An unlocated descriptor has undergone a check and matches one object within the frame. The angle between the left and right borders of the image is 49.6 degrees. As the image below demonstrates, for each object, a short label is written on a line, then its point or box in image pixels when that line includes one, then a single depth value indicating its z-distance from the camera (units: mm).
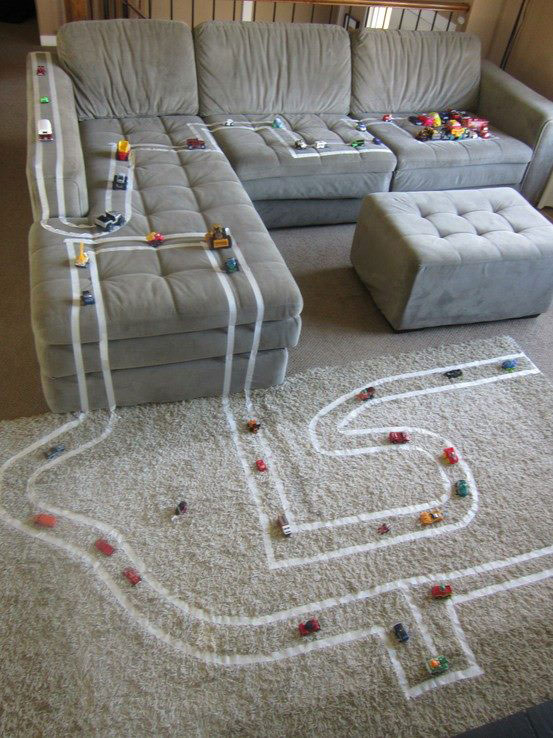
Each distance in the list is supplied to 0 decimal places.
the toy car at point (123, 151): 2621
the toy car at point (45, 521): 1751
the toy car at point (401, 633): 1611
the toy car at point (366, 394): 2268
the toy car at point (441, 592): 1714
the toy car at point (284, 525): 1812
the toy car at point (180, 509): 1821
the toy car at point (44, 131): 2355
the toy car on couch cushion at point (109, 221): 2189
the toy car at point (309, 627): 1598
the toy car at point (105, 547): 1709
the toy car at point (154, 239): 2166
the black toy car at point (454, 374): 2416
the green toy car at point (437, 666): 1561
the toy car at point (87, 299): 1868
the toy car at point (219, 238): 2160
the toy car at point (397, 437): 2117
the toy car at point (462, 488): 1987
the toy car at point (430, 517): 1897
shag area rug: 1474
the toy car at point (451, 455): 2088
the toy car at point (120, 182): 2428
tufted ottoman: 2428
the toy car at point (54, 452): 1928
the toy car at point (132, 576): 1655
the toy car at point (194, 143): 2818
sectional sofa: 1955
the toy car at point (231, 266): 2059
